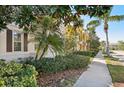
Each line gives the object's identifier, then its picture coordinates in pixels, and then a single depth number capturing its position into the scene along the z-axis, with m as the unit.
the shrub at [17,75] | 2.00
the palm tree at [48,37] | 3.43
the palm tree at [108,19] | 4.08
